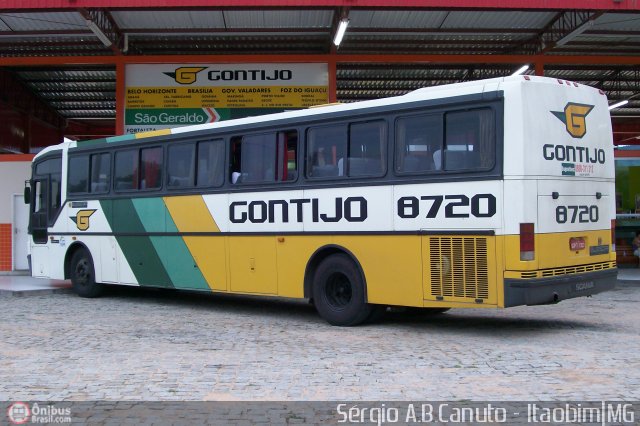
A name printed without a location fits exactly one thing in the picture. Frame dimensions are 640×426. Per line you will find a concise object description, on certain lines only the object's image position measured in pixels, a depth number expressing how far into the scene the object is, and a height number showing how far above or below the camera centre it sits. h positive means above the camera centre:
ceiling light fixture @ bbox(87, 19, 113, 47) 16.12 +4.82
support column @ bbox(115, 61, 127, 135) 18.75 +3.64
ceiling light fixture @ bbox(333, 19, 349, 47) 15.98 +4.80
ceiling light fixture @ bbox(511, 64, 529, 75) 19.24 +4.60
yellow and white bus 8.41 +0.45
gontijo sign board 18.78 +3.79
